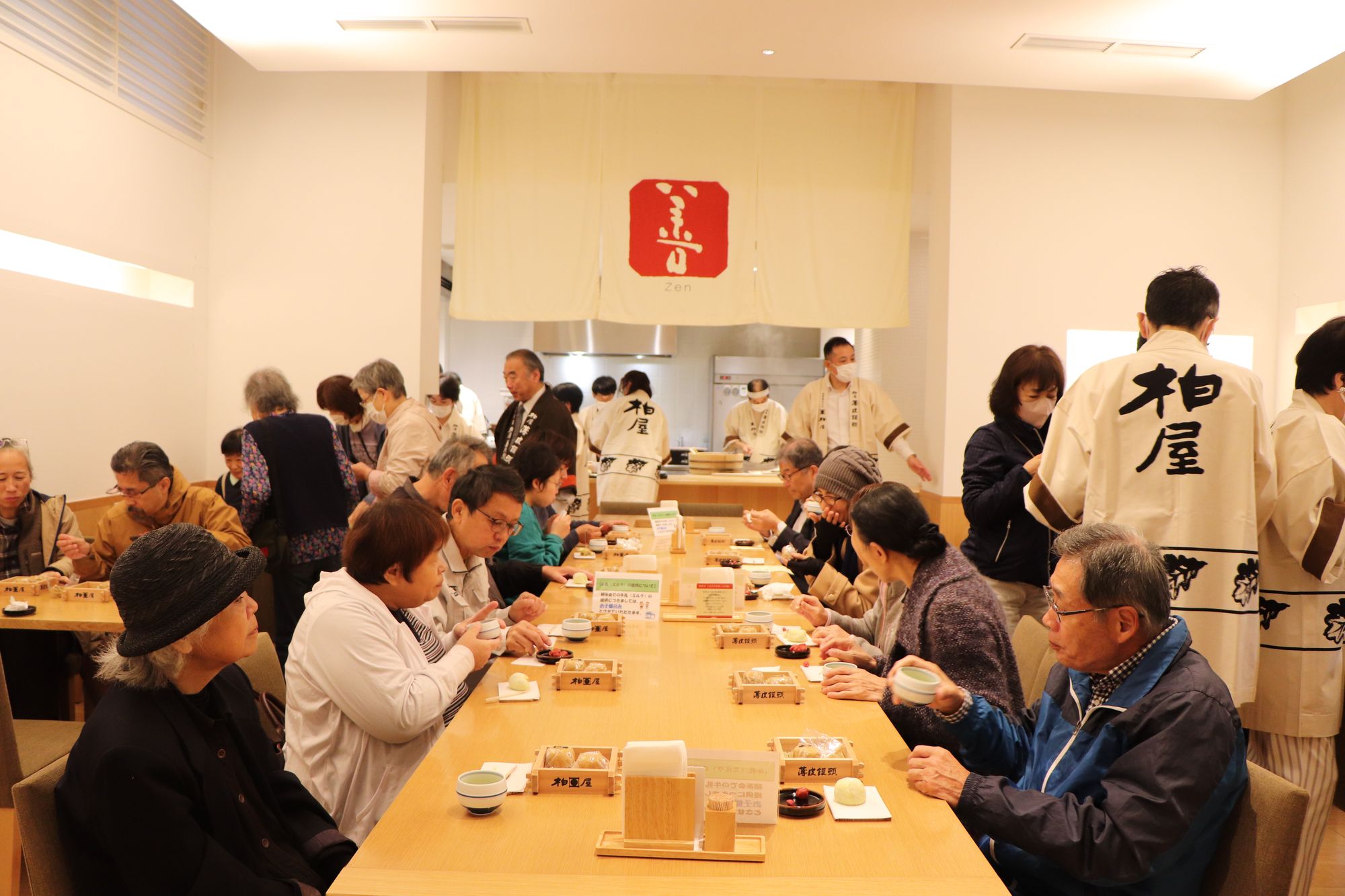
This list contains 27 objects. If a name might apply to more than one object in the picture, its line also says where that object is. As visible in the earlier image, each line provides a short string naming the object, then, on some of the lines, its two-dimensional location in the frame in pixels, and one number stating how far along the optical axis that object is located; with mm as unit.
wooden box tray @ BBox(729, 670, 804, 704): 2180
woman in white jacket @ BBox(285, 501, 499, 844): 1957
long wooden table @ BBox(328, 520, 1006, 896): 1363
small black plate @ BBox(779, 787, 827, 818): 1578
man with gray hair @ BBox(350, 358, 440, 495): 4930
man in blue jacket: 1506
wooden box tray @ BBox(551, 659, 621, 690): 2268
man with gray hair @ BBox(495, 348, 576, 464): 5426
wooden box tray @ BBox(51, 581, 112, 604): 3428
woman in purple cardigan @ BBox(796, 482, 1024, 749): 2201
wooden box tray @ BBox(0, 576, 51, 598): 3490
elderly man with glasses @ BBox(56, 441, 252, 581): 3697
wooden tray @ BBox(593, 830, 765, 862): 1427
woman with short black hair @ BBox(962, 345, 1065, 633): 3441
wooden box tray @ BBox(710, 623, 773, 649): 2719
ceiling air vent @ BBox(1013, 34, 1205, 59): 4887
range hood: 10406
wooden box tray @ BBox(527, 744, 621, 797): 1657
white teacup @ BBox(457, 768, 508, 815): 1544
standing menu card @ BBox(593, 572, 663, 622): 2979
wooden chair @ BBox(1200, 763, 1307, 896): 1459
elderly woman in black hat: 1396
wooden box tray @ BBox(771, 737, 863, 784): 1706
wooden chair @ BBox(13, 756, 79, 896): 1417
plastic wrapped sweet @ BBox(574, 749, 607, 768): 1694
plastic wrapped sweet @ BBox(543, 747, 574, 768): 1692
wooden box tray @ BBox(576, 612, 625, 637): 2826
